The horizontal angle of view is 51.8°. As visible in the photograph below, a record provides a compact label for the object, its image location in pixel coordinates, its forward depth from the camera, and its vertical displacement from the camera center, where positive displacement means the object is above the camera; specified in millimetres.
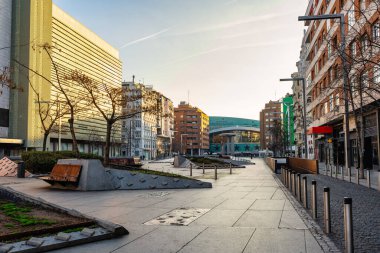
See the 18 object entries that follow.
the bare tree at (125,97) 20750 +3068
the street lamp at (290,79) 30795 +5617
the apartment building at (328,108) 31812 +4396
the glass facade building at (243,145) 194500 +3239
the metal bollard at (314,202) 8945 -1200
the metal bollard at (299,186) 12514 -1144
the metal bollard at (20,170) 21778 -963
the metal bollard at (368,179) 17375 -1264
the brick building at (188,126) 178625 +11761
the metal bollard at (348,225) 5598 -1074
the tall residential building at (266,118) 177125 +15556
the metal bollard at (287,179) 17359 -1272
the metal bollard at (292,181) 14723 -1151
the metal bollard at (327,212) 7358 -1168
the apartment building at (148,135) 117206 +5766
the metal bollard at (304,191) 10849 -1137
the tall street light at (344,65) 17128 +3679
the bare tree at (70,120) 20903 +1814
